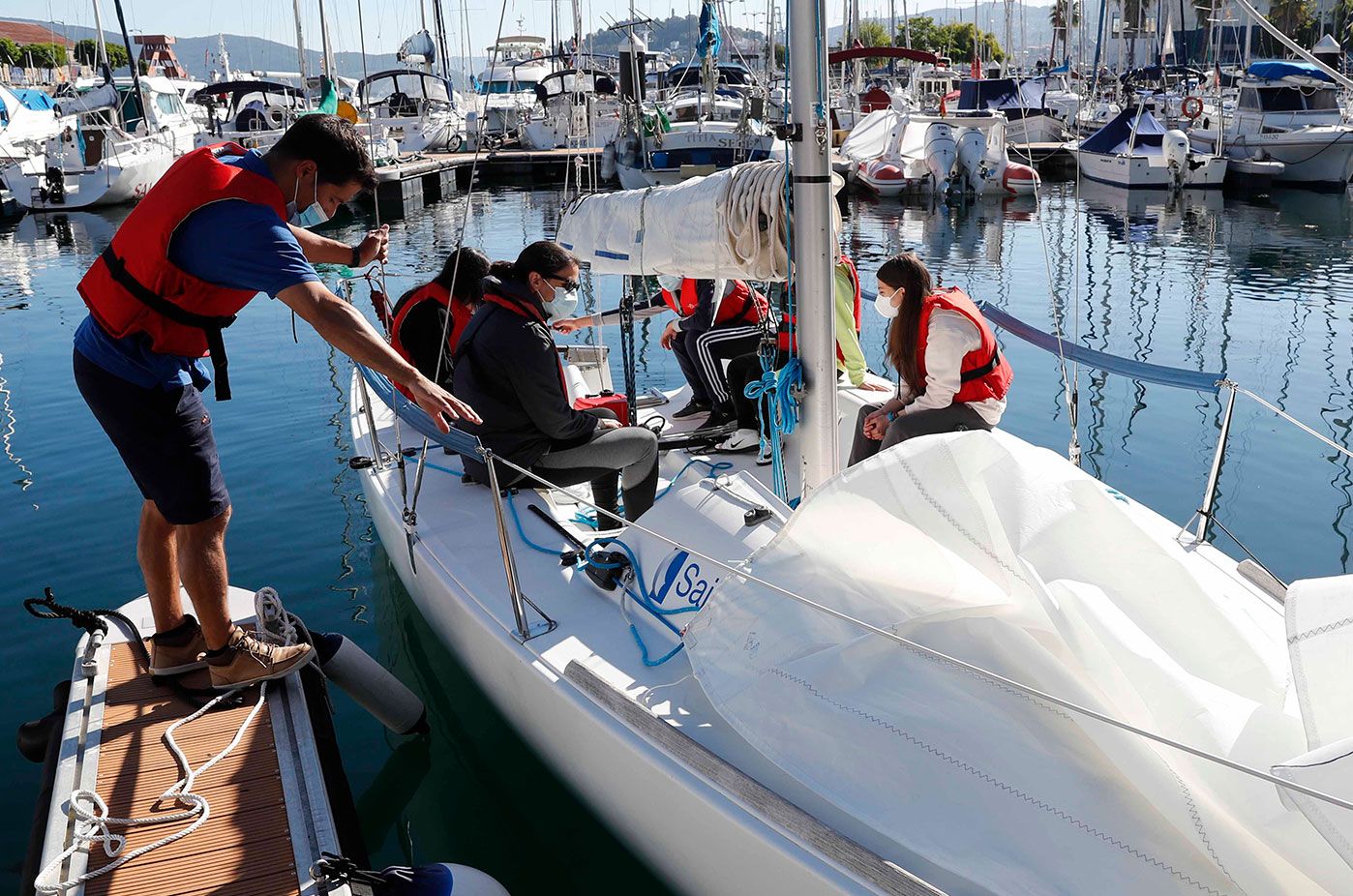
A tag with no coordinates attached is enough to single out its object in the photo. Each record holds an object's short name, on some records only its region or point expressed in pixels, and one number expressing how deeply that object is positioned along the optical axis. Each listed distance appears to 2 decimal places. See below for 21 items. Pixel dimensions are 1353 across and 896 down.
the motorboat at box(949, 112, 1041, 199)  21.92
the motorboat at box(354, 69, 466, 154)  31.44
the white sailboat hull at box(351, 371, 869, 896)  2.12
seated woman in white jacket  3.87
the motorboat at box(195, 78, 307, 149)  26.56
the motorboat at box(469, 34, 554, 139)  34.94
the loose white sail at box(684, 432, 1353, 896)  1.84
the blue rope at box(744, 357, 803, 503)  3.21
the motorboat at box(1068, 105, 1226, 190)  21.94
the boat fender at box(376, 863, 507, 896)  2.49
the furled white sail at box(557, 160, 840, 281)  3.22
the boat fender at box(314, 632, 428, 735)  3.45
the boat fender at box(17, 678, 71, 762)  3.18
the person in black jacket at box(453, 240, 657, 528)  3.75
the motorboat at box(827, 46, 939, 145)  19.52
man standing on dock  2.51
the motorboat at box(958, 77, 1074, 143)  28.64
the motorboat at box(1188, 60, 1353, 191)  21.80
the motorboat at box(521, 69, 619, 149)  28.09
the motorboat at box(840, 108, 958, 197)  22.05
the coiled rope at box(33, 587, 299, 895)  2.39
